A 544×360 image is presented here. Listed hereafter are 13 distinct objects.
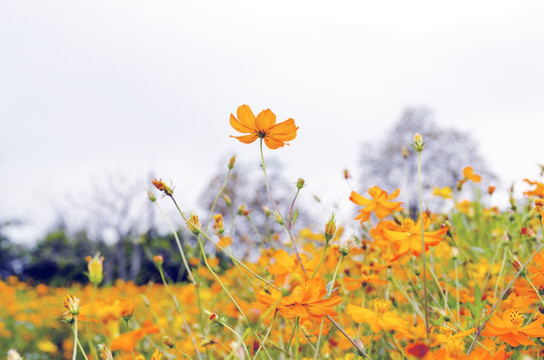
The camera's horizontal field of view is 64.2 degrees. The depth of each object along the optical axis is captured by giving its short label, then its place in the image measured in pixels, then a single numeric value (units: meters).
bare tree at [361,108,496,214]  11.77
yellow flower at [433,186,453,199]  1.88
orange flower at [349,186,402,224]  1.00
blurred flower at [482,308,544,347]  0.71
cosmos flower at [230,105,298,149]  0.92
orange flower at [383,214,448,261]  0.90
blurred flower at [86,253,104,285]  0.64
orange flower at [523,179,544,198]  1.15
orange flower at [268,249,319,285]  0.87
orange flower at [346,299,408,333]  0.69
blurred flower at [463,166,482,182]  1.57
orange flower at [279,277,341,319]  0.69
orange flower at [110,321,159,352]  0.48
